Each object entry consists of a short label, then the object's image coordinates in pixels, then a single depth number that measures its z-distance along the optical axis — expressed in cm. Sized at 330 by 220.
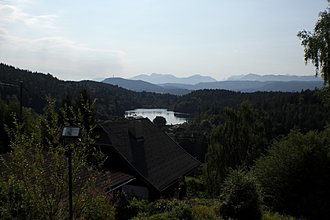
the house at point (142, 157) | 1961
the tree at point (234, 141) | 2739
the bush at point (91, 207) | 678
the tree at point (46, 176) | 623
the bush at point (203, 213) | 962
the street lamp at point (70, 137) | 620
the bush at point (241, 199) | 1070
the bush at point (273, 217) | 1120
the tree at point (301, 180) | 1454
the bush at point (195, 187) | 2494
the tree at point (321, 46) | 1387
